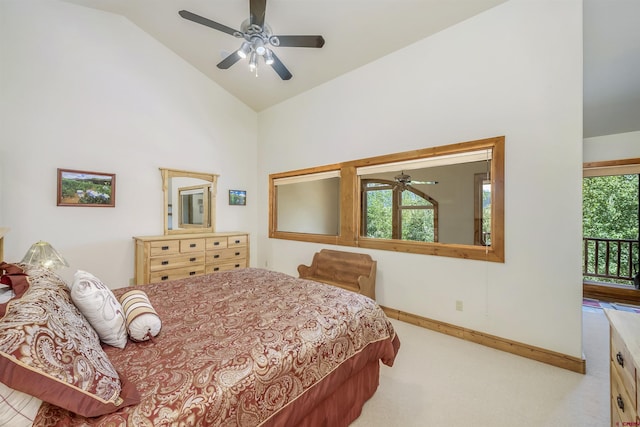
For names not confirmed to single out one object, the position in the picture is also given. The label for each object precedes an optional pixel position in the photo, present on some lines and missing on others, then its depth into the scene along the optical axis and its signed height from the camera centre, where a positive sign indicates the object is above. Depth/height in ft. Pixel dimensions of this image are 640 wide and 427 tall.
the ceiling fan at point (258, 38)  7.50 +5.47
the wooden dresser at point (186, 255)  11.36 -1.92
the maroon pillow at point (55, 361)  2.30 -1.45
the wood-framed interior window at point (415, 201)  8.77 +0.60
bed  2.83 -2.08
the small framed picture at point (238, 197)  15.75 +1.10
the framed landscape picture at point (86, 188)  10.52 +1.11
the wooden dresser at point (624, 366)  3.05 -1.98
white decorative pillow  4.04 -1.54
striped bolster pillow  4.27 -1.77
